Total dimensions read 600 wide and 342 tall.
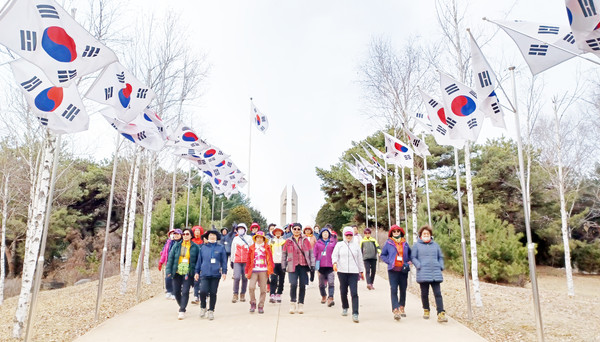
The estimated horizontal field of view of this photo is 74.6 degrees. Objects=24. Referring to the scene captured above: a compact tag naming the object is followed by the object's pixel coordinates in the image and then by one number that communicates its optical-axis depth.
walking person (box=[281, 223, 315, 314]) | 8.16
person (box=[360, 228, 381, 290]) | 10.92
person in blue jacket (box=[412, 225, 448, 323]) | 7.22
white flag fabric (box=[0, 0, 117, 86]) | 5.01
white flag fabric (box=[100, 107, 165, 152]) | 8.92
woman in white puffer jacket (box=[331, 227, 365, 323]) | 7.27
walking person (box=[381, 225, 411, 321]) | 7.54
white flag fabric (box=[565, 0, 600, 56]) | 4.79
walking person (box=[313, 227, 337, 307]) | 8.53
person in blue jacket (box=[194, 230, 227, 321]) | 7.52
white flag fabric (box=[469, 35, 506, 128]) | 6.88
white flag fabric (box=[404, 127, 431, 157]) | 12.37
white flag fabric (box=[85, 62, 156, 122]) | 7.16
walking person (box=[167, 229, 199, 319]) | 7.64
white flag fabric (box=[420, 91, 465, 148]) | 9.66
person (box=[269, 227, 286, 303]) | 9.42
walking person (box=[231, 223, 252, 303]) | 8.75
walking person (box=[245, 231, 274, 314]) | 8.10
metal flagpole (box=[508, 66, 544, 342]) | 5.46
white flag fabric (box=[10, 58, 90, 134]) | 6.03
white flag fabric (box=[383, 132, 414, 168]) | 13.46
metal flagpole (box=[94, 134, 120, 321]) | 7.60
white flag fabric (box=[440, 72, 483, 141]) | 7.80
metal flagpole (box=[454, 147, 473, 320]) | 7.77
